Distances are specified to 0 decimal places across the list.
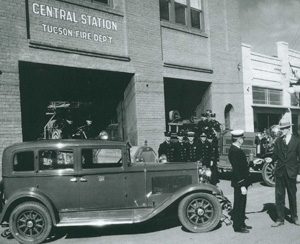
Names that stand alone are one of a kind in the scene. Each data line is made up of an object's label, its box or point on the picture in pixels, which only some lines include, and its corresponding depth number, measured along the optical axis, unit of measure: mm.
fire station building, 9945
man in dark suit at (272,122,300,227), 6672
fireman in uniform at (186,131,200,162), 10352
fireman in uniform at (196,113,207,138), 12473
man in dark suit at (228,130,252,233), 6336
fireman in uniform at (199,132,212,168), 10172
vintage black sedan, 6441
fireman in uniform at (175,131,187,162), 10461
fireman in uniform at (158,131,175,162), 10430
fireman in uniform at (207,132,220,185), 10242
